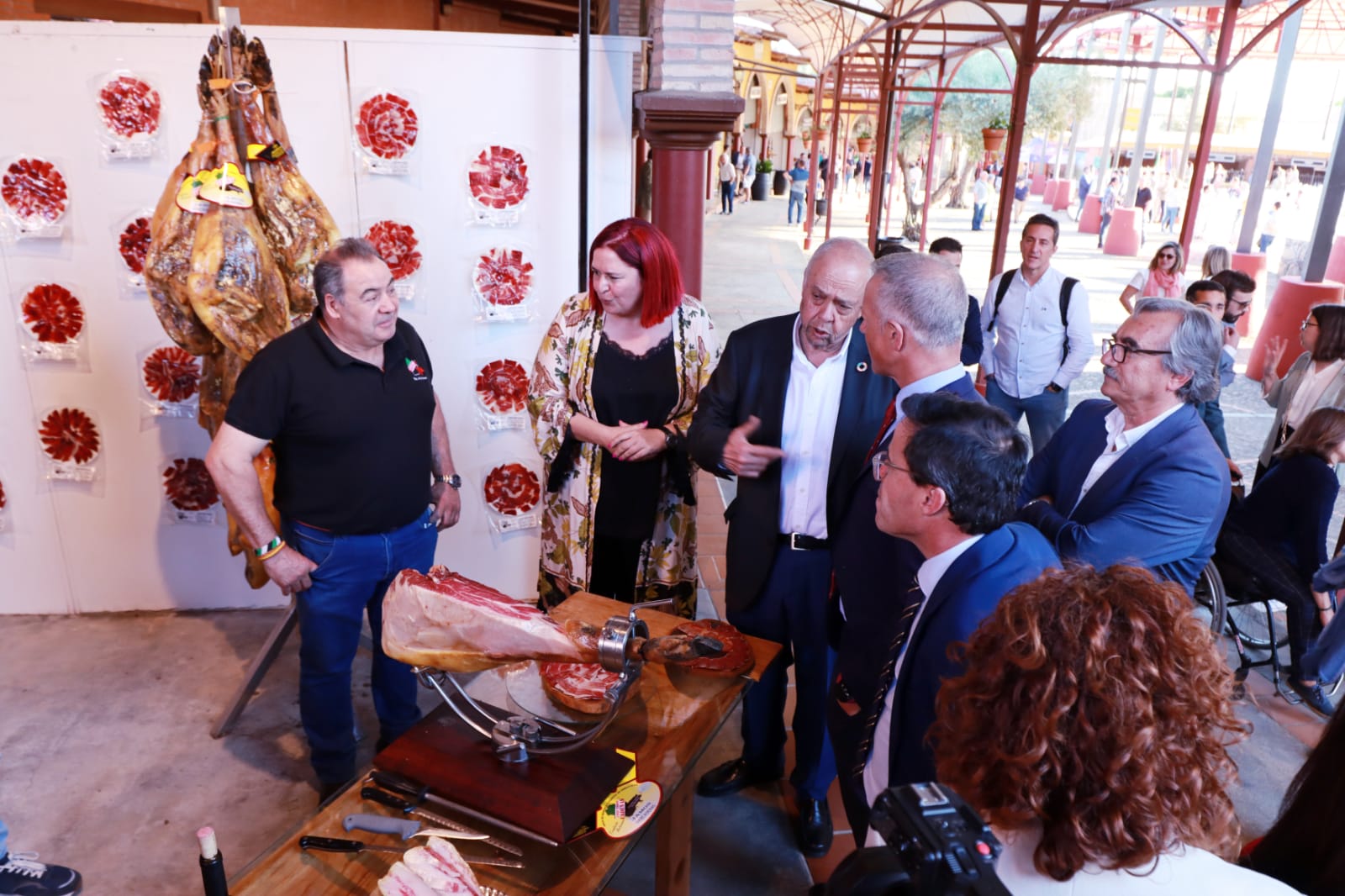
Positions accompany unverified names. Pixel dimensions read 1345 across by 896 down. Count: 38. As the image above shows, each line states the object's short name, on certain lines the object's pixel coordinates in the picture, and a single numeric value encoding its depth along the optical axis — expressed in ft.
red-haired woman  9.40
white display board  11.87
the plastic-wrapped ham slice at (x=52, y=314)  12.51
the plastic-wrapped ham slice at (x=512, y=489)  13.74
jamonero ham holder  5.56
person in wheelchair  11.21
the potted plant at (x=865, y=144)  91.63
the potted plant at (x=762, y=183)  96.37
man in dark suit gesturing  8.22
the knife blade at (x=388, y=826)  5.29
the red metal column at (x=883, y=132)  42.57
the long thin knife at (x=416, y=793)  5.34
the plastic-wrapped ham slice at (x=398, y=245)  12.53
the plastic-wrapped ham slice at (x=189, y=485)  13.33
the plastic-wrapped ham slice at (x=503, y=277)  12.91
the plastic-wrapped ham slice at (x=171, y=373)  12.87
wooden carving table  5.06
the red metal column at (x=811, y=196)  60.17
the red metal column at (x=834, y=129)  53.01
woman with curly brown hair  3.58
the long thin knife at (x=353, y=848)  5.18
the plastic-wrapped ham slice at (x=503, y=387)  13.30
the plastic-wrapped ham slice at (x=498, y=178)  12.55
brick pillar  12.61
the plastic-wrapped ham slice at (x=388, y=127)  12.11
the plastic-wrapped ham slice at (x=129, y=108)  11.81
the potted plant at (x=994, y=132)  49.67
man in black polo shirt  8.32
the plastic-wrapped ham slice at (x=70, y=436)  13.05
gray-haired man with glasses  7.34
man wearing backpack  16.14
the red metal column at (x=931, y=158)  51.78
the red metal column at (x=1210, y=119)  26.35
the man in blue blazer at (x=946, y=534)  5.61
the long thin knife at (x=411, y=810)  5.27
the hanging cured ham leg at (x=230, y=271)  9.27
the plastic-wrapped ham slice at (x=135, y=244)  12.32
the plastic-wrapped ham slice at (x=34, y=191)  12.01
